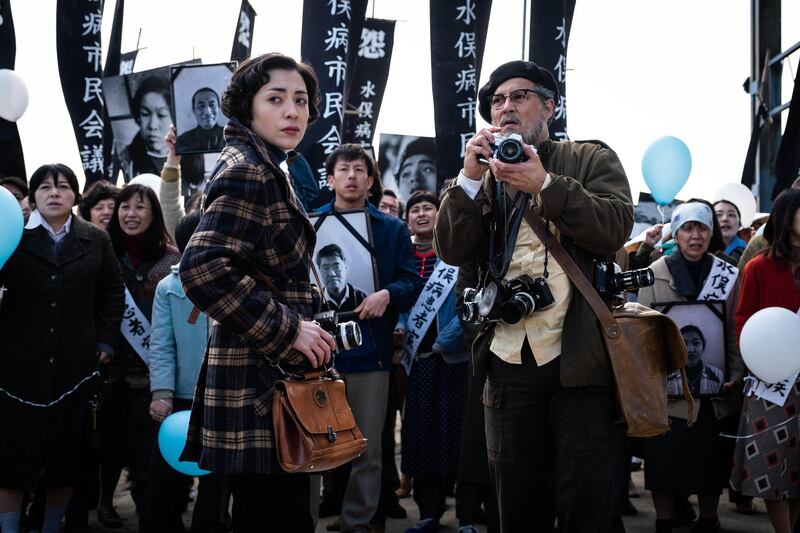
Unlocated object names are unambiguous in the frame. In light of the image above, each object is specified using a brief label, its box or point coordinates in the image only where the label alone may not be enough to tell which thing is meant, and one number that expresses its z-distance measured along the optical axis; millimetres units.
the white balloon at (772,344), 4641
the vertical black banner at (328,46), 7375
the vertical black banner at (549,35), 8211
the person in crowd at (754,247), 5852
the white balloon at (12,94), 6812
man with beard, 2945
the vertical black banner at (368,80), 9984
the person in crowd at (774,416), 4914
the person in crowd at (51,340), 4871
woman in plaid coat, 2385
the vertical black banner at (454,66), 7926
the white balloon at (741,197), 9258
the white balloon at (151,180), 7008
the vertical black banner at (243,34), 9516
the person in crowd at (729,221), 7374
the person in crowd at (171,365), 4594
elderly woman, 5277
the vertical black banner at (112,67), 9336
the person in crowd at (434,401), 5566
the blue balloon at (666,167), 8055
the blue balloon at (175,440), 4048
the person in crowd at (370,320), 5043
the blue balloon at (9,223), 4590
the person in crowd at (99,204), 6047
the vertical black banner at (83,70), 7832
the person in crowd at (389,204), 7094
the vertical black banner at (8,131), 6957
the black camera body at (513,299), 2957
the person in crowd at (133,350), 5500
